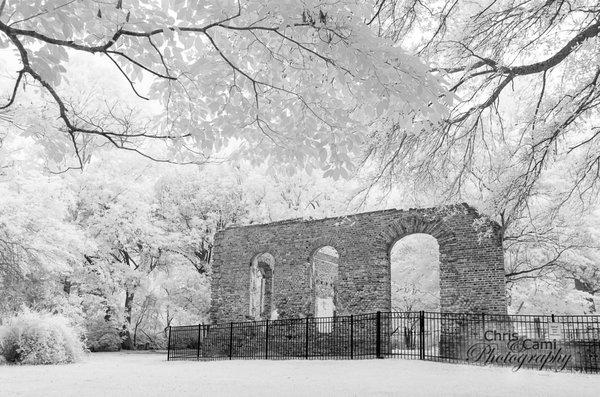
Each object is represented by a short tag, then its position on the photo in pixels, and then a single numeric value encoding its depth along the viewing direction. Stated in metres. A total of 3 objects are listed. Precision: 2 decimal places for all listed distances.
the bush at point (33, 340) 13.88
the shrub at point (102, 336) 22.03
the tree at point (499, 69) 6.95
